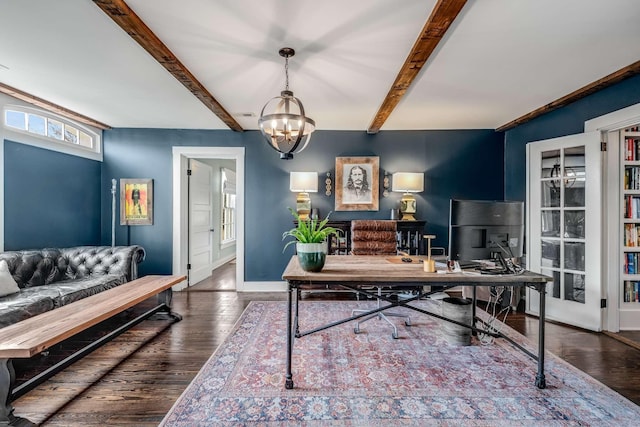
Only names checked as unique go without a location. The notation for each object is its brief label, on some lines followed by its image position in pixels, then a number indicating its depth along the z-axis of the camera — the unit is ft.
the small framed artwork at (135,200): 15.14
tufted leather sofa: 8.21
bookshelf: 10.05
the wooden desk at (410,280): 6.51
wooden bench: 5.34
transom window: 11.05
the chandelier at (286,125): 7.59
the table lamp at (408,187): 14.17
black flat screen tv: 6.81
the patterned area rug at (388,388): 5.66
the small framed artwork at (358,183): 15.16
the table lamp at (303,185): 14.28
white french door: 10.06
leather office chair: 11.37
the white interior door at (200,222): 16.14
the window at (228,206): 23.47
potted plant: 6.84
